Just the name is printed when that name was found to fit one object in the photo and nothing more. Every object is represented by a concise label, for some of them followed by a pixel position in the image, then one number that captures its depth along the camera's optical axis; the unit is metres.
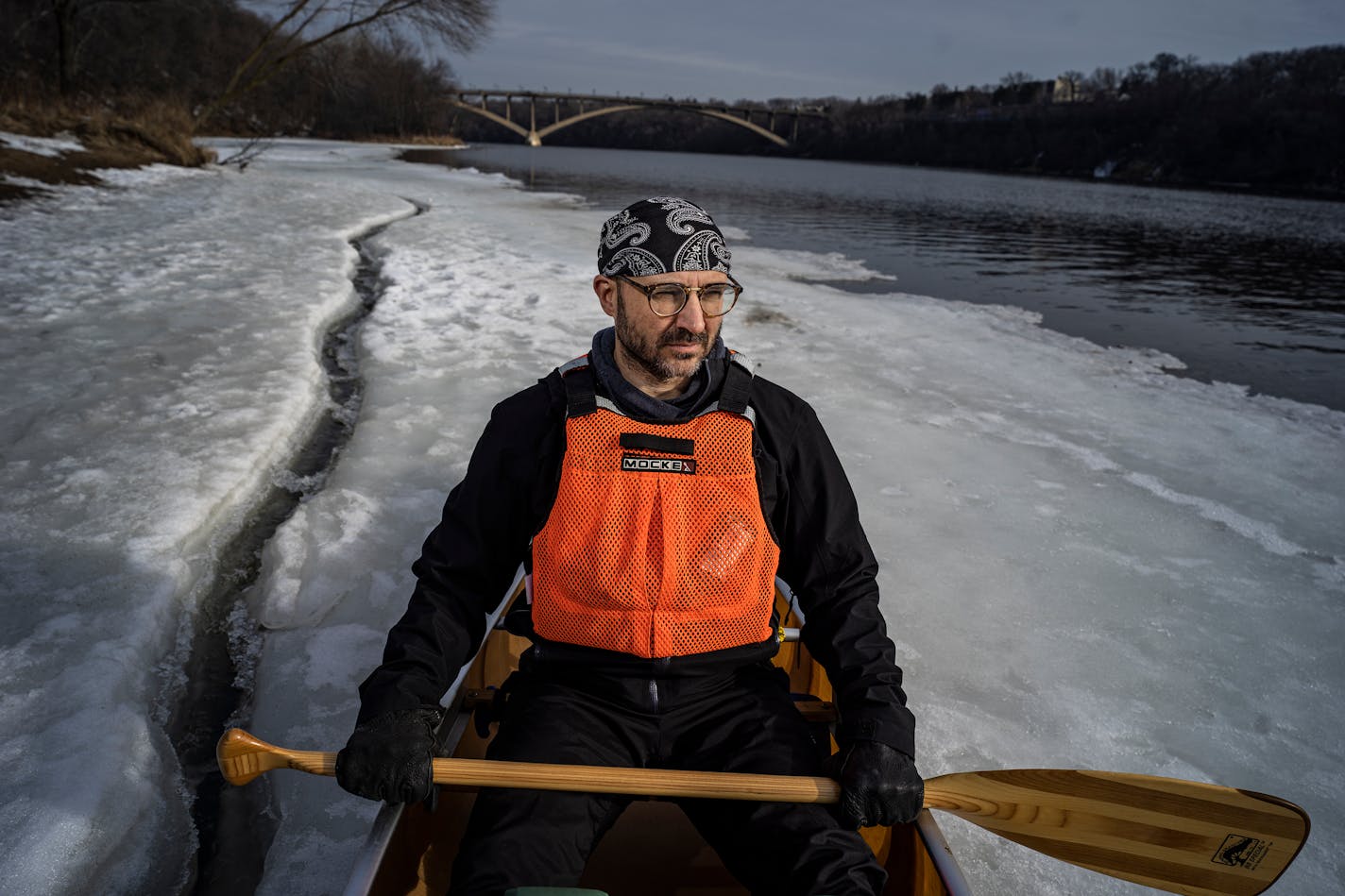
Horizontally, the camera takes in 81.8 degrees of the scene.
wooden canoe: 1.39
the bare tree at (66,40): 14.52
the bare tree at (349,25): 17.19
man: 1.50
